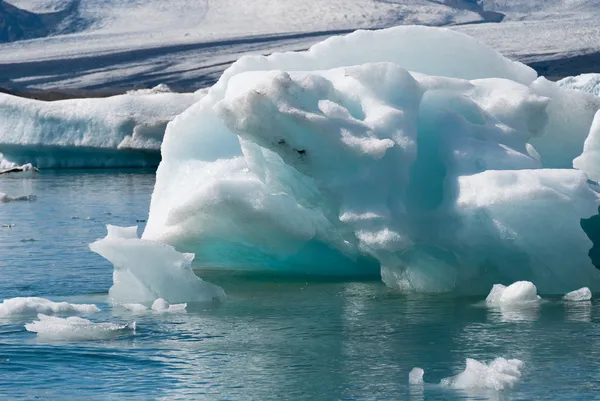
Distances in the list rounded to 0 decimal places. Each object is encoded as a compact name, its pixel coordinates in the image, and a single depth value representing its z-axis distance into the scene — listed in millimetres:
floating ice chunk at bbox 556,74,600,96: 29125
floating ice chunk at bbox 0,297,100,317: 12320
